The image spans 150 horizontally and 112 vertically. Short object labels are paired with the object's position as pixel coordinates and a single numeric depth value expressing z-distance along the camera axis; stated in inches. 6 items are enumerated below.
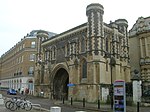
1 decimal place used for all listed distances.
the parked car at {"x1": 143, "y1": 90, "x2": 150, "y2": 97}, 569.3
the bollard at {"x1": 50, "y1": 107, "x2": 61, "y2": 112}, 276.1
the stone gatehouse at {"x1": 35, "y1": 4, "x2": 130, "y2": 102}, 691.6
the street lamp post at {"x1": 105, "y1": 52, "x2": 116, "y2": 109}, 741.5
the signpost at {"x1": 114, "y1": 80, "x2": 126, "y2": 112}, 277.8
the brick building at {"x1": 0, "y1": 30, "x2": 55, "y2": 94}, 1301.2
